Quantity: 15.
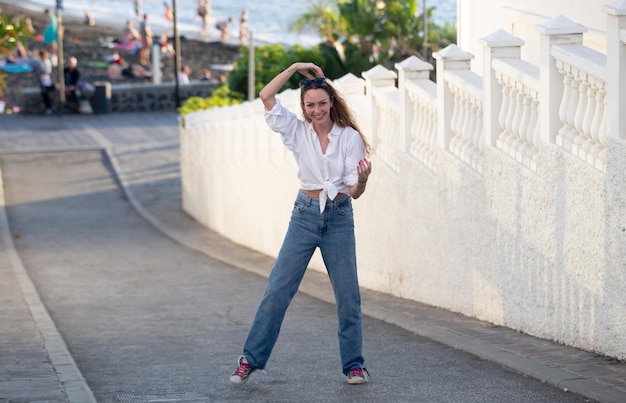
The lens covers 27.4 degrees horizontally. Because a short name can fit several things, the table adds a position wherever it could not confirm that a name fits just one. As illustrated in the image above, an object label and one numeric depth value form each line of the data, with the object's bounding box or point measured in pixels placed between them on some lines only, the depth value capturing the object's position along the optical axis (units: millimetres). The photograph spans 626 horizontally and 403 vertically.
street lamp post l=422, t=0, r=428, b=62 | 34803
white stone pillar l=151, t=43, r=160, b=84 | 45938
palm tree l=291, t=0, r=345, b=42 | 41756
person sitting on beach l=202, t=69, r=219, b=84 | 46819
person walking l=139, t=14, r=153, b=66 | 54812
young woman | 7707
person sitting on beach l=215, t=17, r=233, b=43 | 66312
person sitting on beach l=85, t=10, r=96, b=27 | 67062
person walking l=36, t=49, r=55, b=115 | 41719
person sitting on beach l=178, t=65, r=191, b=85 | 44900
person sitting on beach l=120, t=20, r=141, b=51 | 58156
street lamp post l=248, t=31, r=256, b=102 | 33969
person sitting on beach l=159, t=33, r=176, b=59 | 55781
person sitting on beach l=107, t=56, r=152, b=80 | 50219
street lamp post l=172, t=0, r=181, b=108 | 40938
